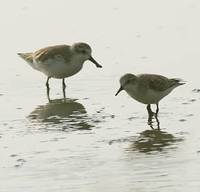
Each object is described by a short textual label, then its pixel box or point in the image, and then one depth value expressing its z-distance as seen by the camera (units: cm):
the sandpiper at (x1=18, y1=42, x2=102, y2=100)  1580
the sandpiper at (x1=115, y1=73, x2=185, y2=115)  1345
